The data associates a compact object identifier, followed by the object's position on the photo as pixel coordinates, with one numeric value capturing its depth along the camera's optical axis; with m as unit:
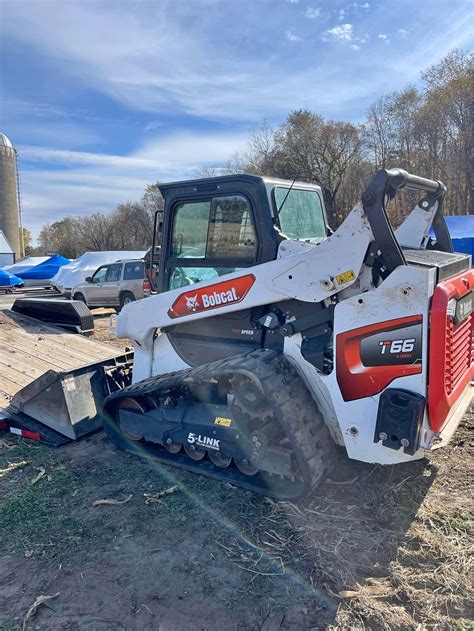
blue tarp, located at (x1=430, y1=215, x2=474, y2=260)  13.75
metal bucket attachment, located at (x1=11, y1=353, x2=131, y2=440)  4.63
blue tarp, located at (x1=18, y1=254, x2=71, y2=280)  32.75
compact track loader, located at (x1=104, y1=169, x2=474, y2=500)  3.10
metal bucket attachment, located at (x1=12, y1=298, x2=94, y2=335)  7.70
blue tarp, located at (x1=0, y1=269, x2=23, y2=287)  28.81
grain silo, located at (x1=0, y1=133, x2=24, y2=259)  60.34
